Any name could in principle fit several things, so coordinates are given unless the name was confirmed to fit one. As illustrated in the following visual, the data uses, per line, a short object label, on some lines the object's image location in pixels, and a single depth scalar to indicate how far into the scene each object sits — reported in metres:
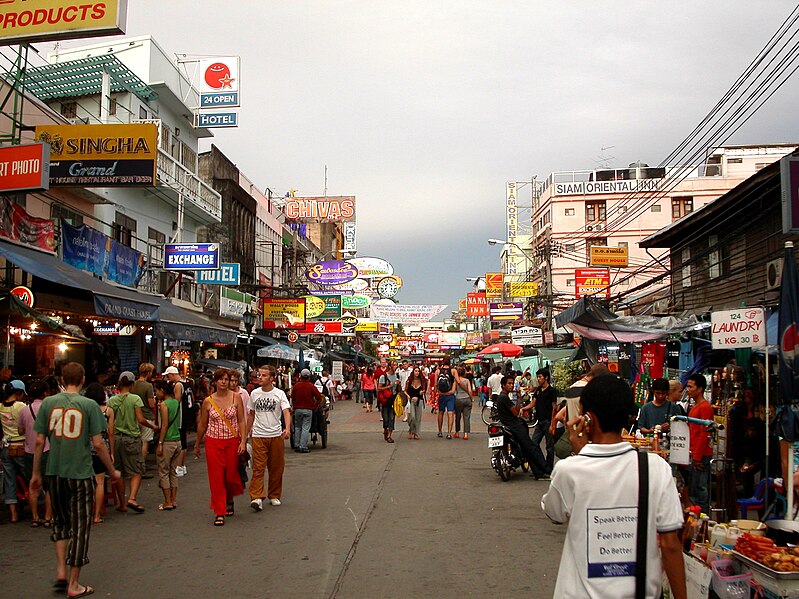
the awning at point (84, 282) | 11.99
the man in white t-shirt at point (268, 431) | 10.10
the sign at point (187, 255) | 21.70
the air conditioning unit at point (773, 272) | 15.38
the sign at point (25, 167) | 11.77
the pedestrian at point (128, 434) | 9.83
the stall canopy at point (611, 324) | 14.03
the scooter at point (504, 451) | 12.22
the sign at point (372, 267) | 42.59
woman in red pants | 8.93
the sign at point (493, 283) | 44.16
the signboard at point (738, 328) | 8.66
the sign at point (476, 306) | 47.50
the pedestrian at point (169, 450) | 9.80
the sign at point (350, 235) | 83.56
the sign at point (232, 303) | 30.93
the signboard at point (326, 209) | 62.41
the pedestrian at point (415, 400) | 19.05
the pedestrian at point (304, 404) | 15.86
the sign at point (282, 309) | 33.12
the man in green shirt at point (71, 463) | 6.13
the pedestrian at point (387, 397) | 18.82
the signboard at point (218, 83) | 26.91
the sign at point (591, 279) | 31.12
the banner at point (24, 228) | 14.02
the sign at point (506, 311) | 40.97
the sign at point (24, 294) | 11.88
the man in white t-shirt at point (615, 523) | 2.98
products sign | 11.34
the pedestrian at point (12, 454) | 9.13
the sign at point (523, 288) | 36.77
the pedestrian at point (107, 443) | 8.17
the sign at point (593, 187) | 53.53
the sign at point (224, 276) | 25.86
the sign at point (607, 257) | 29.28
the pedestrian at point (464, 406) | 19.53
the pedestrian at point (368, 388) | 31.20
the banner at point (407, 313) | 44.25
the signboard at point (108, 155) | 15.06
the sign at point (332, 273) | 34.19
